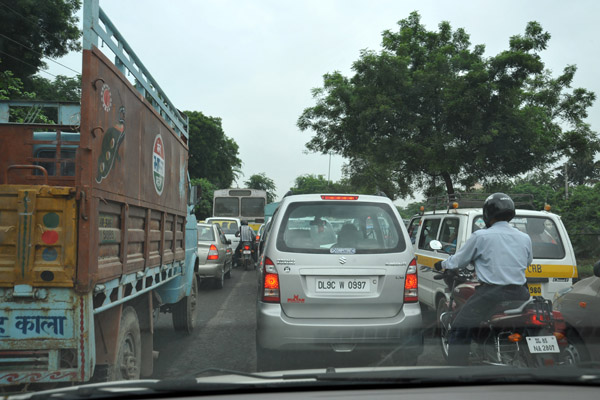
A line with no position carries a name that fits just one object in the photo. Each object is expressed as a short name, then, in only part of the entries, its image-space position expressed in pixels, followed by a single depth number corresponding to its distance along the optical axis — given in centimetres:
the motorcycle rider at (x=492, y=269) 398
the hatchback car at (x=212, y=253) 1123
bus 2305
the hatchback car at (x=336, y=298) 448
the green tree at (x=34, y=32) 1989
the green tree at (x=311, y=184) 7964
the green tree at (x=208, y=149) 4800
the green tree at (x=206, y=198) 4199
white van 595
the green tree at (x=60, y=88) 2462
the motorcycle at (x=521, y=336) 354
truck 289
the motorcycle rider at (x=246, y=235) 1670
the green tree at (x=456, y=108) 1545
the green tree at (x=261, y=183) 7856
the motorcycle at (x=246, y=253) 1675
